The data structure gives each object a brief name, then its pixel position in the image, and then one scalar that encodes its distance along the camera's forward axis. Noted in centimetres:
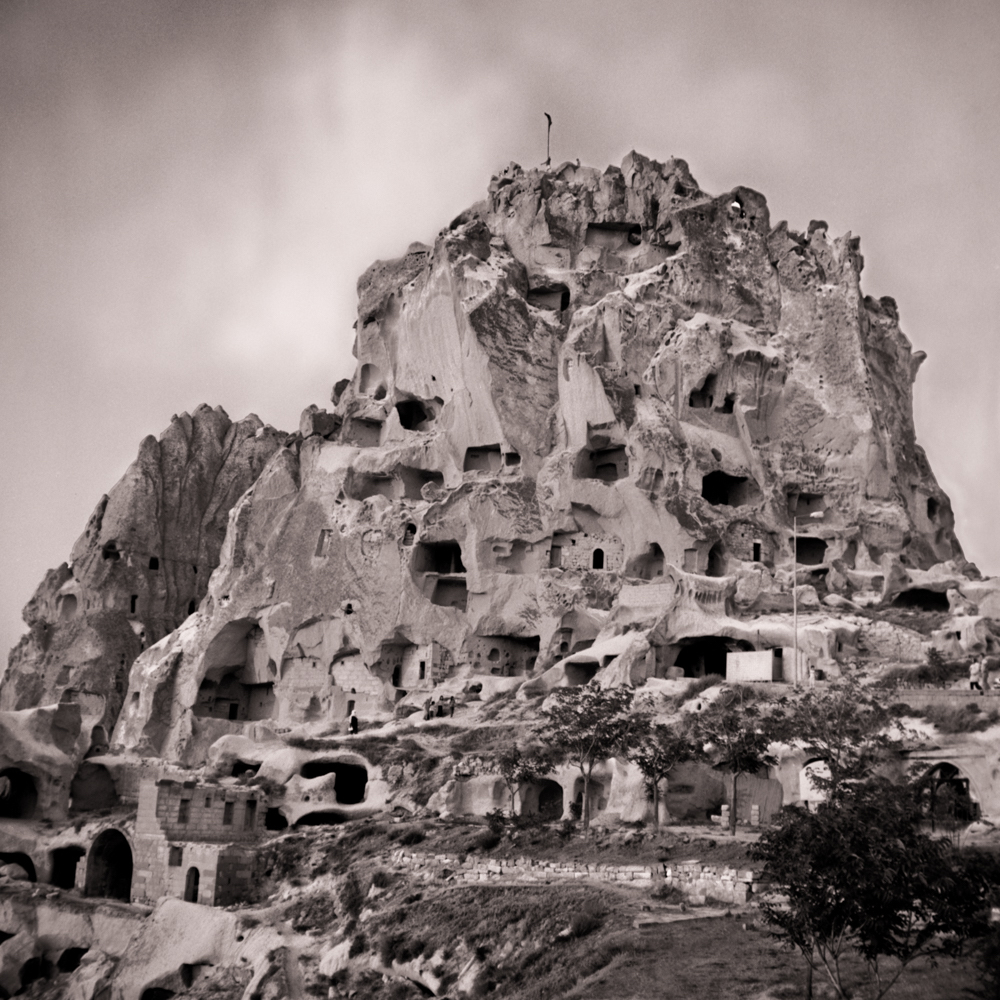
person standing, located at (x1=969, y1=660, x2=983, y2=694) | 4459
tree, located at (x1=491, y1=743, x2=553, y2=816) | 4169
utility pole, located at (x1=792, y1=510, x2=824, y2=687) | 5194
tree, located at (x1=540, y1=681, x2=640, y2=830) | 4009
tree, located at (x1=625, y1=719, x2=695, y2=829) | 3812
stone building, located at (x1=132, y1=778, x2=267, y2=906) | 4066
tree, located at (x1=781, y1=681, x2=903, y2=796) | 3672
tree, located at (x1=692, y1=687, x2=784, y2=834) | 3822
